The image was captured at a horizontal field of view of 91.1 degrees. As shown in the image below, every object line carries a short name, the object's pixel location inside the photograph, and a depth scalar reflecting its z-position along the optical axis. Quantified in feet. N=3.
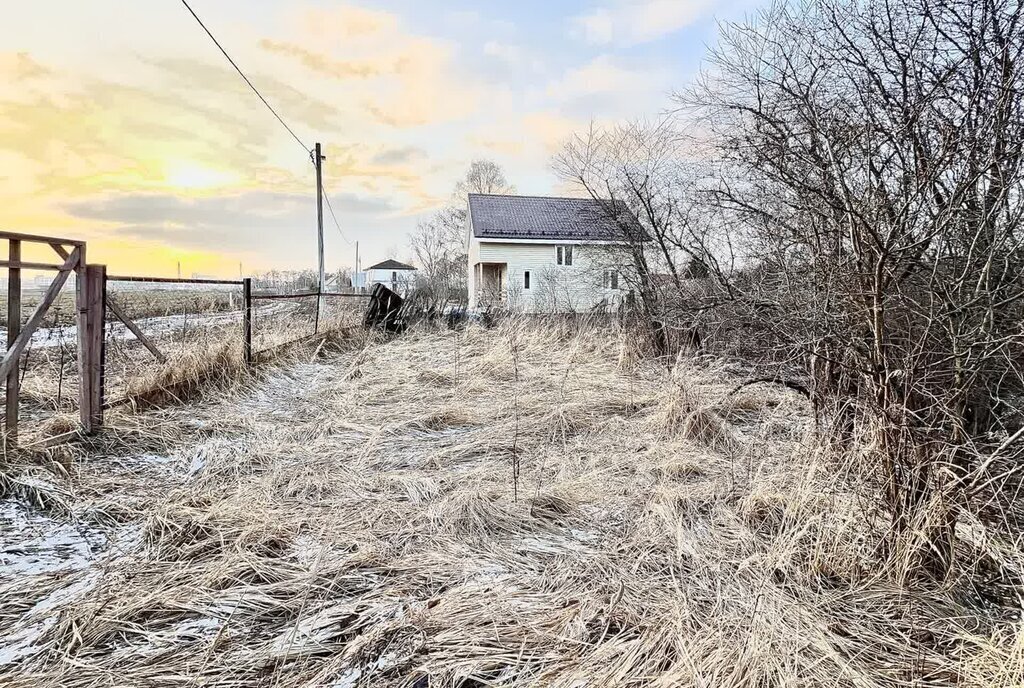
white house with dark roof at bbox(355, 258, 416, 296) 144.75
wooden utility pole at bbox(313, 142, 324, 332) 55.01
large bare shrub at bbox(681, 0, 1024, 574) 5.80
